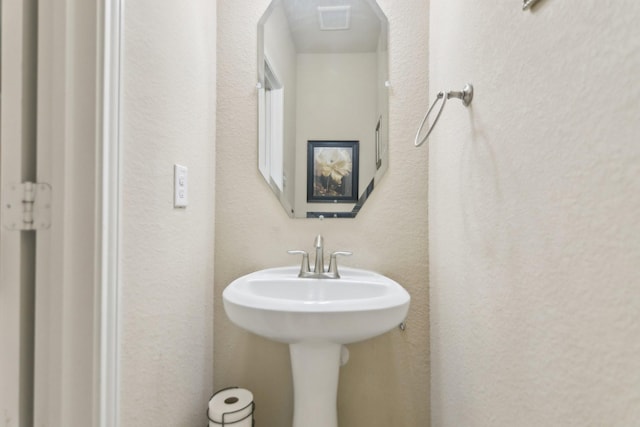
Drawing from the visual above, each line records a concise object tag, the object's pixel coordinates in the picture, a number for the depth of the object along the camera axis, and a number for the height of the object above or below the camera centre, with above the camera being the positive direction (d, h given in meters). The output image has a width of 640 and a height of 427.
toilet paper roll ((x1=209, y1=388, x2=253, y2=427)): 0.90 -0.59
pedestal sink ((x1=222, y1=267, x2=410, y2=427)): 0.73 -0.25
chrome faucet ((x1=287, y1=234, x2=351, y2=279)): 1.05 -0.17
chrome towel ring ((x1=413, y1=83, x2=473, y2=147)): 0.75 +0.32
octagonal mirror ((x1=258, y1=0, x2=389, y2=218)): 1.15 +0.47
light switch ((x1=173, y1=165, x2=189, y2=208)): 0.86 +0.09
